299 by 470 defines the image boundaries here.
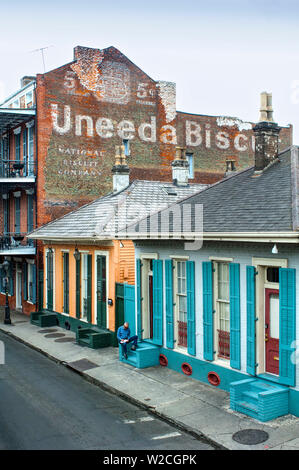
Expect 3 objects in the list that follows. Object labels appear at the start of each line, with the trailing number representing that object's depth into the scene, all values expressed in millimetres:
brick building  25922
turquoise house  11039
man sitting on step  15672
